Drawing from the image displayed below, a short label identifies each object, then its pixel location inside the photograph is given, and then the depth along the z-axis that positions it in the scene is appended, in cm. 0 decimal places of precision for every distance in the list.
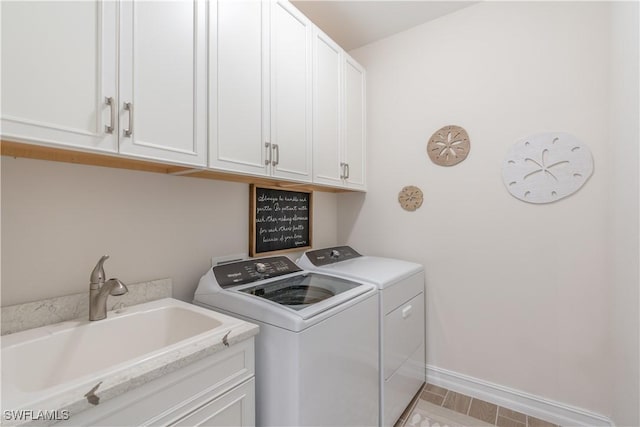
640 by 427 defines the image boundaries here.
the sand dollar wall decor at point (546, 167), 174
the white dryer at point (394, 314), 165
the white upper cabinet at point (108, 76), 79
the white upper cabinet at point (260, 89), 129
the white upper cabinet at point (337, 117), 190
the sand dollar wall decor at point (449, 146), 211
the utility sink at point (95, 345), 77
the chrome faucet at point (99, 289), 111
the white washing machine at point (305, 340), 112
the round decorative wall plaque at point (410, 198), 230
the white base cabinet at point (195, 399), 74
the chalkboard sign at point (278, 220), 191
